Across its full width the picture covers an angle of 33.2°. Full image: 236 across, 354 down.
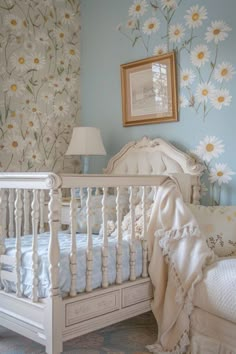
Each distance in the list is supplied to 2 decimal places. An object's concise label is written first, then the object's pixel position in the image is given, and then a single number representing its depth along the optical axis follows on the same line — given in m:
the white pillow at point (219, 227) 2.18
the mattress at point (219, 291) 1.70
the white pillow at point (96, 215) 2.57
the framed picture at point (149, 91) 2.82
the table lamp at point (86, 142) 3.01
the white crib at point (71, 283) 1.62
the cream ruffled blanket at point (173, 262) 1.89
